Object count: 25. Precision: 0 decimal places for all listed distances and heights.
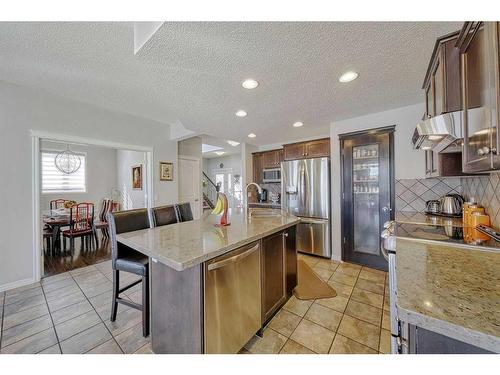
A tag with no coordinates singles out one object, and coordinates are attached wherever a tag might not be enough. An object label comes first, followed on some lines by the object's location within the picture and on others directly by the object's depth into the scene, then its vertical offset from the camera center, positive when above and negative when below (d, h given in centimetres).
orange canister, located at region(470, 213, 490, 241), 164 -29
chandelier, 521 +77
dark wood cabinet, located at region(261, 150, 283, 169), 470 +70
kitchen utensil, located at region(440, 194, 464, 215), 220 -21
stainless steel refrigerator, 343 -24
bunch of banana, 212 -19
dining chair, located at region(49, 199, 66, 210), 512 -35
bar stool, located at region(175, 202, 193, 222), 254 -31
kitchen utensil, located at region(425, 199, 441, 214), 236 -25
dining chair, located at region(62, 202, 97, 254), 372 -62
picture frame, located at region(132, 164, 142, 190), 540 +34
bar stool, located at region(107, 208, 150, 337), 167 -63
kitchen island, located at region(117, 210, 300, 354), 118 -65
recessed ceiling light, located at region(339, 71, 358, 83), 185 +105
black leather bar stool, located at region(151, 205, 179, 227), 221 -31
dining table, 360 -59
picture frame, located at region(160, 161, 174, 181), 415 +38
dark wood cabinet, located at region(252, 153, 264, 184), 502 +52
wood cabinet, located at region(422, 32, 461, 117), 123 +73
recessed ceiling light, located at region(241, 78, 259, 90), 195 +104
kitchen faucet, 249 -35
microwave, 466 +30
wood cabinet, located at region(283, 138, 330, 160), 366 +73
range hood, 110 +33
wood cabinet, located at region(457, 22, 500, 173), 80 +42
